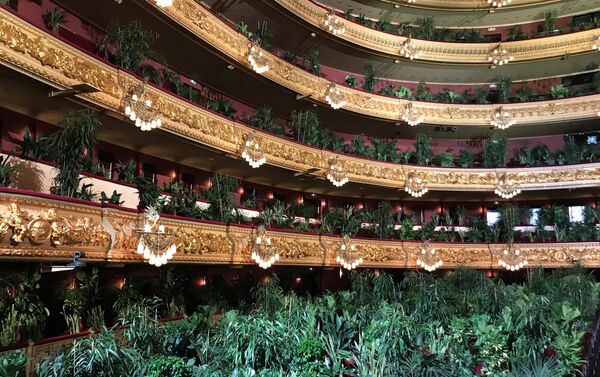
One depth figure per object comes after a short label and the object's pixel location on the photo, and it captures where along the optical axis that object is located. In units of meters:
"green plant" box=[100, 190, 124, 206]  11.06
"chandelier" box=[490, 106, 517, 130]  24.88
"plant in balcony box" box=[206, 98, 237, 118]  16.98
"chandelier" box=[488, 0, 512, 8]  25.12
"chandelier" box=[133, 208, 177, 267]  10.41
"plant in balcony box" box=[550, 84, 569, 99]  25.58
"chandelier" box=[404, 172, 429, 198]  23.14
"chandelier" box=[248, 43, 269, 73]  16.77
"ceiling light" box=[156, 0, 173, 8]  11.60
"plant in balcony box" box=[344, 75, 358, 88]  24.06
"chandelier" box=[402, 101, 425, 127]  23.97
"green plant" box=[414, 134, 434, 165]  25.20
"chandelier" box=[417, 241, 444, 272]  22.20
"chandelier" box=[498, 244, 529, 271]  23.23
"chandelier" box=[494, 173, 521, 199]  23.97
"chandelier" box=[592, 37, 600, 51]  24.28
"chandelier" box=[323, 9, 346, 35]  21.08
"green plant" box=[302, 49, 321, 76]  21.39
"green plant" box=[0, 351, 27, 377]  5.59
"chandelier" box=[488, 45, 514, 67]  25.61
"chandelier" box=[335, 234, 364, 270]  18.34
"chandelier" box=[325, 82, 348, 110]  20.84
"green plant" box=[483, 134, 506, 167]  25.53
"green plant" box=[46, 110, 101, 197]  9.62
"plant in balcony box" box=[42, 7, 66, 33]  11.27
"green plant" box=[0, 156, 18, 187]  8.59
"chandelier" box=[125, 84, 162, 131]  11.48
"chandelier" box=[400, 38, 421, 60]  24.41
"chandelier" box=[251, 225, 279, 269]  14.58
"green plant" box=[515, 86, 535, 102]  25.95
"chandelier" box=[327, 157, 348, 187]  19.62
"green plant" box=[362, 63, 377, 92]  24.52
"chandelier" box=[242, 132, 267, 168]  15.98
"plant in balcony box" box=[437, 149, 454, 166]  25.55
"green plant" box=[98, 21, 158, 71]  12.30
